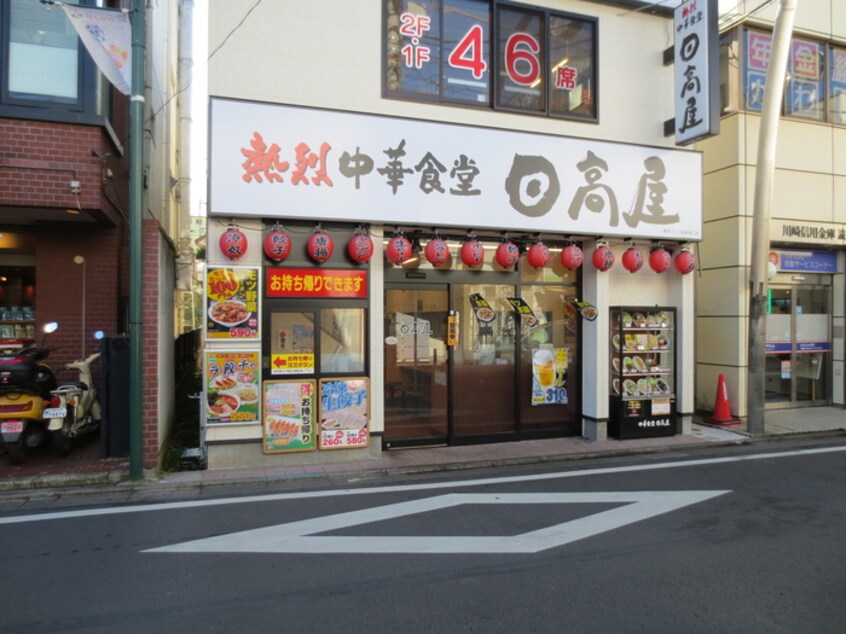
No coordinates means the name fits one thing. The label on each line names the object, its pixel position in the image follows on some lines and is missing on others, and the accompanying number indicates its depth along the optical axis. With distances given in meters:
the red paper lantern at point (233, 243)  7.39
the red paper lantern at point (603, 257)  9.30
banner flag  6.53
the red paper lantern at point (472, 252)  8.61
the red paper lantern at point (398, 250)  8.23
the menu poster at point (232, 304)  7.56
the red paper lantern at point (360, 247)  7.93
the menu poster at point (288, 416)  7.78
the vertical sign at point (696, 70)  8.96
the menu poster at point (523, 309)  9.48
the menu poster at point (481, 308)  9.27
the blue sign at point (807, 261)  12.42
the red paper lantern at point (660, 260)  9.72
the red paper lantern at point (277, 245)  7.57
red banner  7.87
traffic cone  10.81
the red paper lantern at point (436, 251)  8.34
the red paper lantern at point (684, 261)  9.88
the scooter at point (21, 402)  7.24
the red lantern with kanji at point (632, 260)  9.54
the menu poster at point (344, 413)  8.03
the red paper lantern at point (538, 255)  8.95
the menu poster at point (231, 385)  7.55
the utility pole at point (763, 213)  9.46
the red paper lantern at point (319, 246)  7.77
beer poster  9.68
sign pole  6.81
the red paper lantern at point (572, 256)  9.19
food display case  9.65
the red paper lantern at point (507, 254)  8.84
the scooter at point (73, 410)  7.41
